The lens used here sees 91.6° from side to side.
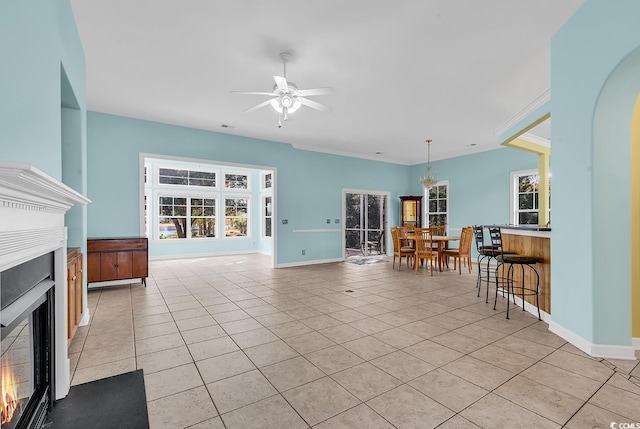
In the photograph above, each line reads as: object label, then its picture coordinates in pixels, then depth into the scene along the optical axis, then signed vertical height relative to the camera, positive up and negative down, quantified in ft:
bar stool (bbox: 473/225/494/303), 14.12 -1.59
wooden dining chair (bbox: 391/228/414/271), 22.81 -2.54
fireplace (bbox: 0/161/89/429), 3.67 -1.21
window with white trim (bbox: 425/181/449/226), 29.15 +1.00
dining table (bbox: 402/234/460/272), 21.21 -1.99
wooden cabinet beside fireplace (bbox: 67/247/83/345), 8.82 -2.25
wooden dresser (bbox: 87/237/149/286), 15.74 -2.21
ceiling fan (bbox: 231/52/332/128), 10.91 +4.43
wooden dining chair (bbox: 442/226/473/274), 21.32 -2.39
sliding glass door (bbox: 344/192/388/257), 29.35 -0.82
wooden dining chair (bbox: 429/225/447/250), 26.51 -1.52
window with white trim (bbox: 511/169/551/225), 23.32 +1.29
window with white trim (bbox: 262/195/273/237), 31.84 -0.05
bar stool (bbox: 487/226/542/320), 11.45 -1.74
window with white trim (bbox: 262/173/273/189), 31.44 +3.59
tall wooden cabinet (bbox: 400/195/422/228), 29.73 +0.36
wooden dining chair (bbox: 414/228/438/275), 21.30 -2.43
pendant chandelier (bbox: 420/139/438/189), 24.73 +2.68
